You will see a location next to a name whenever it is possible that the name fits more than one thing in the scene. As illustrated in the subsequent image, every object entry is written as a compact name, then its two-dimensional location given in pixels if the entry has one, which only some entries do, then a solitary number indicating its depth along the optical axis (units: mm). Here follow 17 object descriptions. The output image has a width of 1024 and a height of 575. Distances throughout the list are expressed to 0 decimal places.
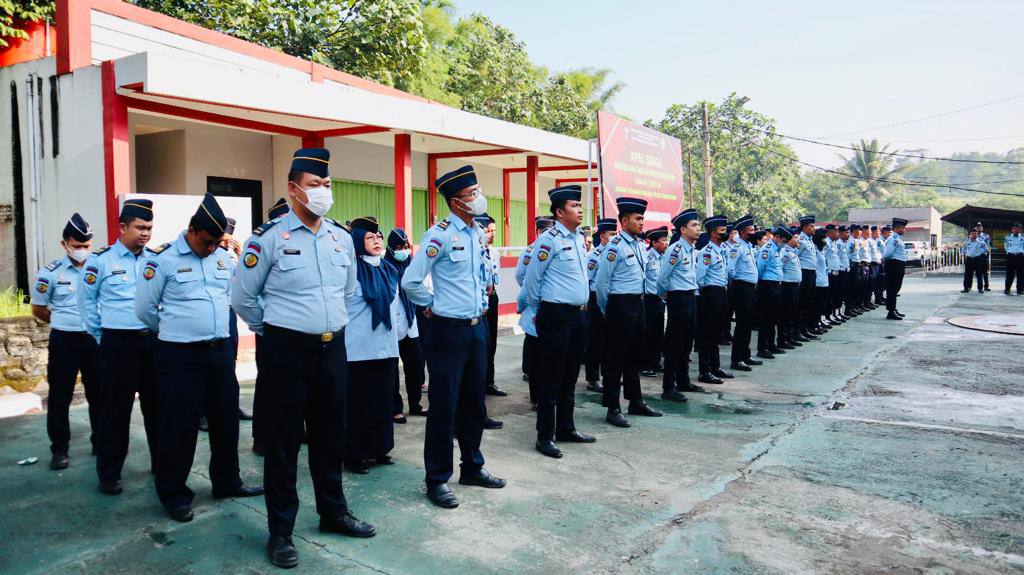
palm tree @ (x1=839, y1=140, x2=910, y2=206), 58906
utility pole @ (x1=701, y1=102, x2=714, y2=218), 30266
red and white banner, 10516
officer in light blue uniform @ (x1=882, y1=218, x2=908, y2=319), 13414
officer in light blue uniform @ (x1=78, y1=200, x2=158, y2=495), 4422
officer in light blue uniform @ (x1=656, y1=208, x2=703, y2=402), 6996
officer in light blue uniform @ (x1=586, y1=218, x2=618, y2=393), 6855
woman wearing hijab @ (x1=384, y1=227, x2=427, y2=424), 5555
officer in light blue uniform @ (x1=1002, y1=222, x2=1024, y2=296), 18016
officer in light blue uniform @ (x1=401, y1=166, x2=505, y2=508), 4188
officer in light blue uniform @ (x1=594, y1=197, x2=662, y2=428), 5832
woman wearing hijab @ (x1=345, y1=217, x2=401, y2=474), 4781
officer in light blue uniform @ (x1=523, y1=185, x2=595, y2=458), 5133
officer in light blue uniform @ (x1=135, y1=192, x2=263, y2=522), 3953
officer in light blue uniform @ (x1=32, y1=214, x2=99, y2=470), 4965
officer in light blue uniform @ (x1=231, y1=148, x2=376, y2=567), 3393
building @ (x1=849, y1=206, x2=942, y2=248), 40406
